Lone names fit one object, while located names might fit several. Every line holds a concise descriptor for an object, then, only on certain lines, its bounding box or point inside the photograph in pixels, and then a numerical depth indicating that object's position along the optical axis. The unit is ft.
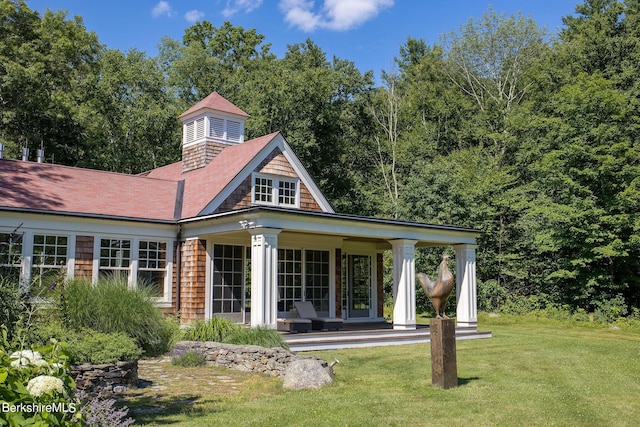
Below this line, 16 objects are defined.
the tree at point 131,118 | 107.14
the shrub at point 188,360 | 37.24
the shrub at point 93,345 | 28.35
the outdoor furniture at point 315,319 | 53.88
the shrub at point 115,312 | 35.91
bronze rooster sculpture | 32.32
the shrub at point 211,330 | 41.93
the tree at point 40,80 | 87.71
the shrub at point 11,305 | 23.58
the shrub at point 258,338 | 38.55
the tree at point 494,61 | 117.19
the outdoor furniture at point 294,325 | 51.52
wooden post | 30.27
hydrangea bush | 9.87
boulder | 30.14
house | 46.60
